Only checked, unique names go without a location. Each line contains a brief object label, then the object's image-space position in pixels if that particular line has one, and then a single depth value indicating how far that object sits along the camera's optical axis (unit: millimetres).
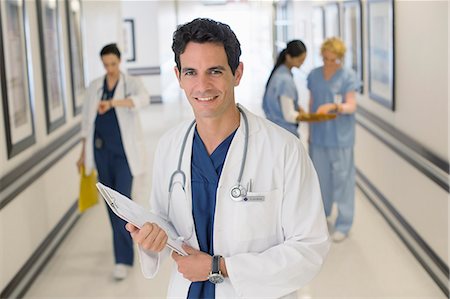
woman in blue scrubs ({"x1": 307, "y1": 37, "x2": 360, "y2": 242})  5297
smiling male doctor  1764
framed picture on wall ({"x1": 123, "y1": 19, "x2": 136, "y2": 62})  14016
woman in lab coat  4676
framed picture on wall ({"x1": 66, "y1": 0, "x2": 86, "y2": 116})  6480
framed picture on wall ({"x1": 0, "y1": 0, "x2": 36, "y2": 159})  4142
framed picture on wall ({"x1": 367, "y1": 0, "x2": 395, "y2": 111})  5559
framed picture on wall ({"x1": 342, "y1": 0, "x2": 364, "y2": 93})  7102
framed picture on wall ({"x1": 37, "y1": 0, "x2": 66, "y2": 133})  5312
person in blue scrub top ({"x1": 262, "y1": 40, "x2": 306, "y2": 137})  5176
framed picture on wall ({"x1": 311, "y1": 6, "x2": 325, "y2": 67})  9979
